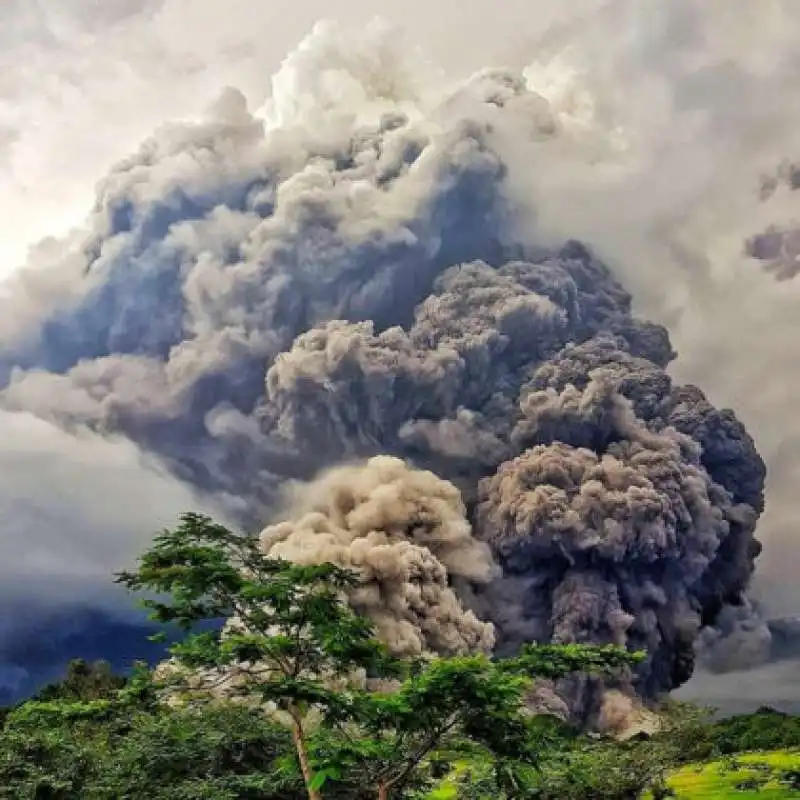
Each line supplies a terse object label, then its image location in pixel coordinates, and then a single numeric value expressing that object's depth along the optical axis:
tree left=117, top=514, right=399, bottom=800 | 9.07
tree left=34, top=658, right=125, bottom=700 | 31.63
